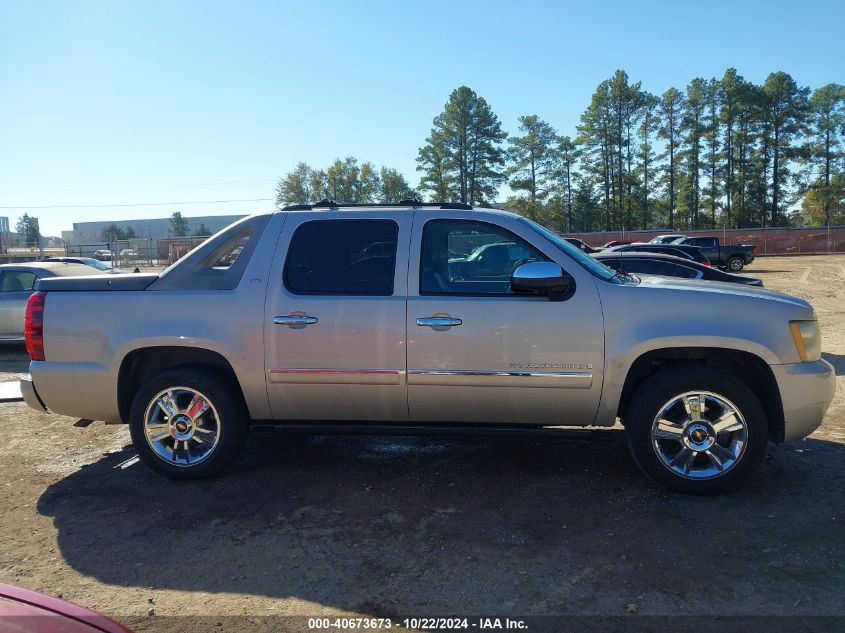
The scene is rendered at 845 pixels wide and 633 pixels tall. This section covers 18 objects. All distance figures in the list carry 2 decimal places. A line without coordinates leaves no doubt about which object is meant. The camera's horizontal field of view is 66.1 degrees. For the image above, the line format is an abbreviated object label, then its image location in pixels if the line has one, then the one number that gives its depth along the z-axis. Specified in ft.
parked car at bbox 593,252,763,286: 30.09
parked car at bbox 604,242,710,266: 51.81
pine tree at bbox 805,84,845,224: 216.74
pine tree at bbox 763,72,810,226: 217.56
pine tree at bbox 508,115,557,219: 219.00
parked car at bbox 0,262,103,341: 34.55
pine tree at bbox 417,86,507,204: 209.77
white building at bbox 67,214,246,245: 329.93
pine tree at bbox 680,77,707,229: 219.73
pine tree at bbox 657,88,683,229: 222.48
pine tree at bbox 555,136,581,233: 222.89
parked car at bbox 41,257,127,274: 51.10
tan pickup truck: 13.75
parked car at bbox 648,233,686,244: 127.28
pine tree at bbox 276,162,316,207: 259.80
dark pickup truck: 99.70
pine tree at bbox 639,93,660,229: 223.92
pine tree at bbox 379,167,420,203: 240.12
